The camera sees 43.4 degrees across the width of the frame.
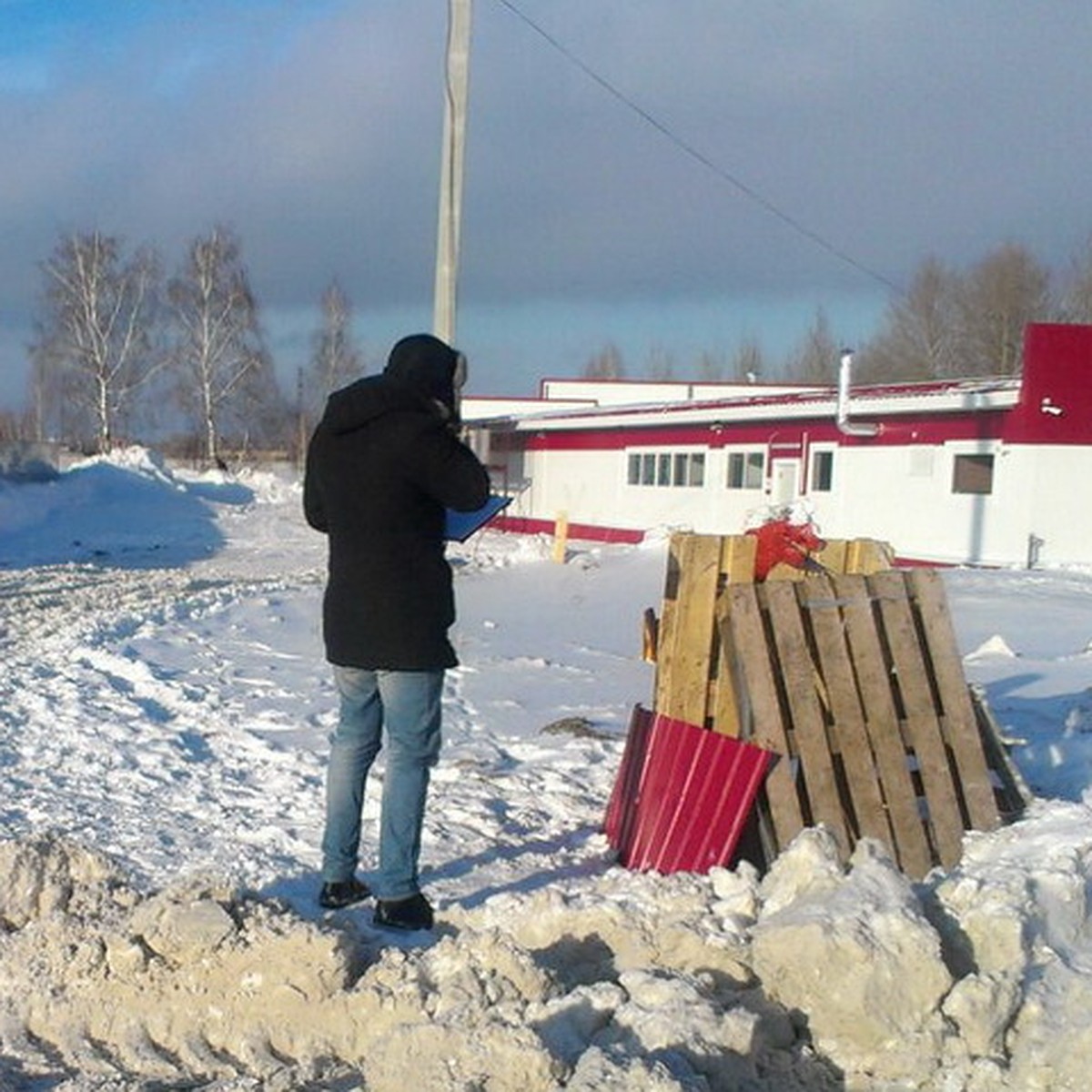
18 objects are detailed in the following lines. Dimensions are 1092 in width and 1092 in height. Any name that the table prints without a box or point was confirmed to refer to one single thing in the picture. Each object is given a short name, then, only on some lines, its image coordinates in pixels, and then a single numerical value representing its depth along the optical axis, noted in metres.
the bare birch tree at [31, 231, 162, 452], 52.22
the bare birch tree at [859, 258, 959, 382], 58.12
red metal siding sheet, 4.78
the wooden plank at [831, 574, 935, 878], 4.96
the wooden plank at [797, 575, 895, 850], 4.96
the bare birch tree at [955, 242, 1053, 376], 55.22
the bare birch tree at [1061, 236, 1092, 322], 53.34
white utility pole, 9.47
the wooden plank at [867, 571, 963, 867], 5.01
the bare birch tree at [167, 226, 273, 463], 53.97
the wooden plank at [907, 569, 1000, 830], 5.09
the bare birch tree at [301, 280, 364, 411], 66.62
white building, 21.34
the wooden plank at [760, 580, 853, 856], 4.90
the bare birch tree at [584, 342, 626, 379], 90.12
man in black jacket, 4.28
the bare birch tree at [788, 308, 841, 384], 74.31
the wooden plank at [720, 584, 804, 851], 4.84
